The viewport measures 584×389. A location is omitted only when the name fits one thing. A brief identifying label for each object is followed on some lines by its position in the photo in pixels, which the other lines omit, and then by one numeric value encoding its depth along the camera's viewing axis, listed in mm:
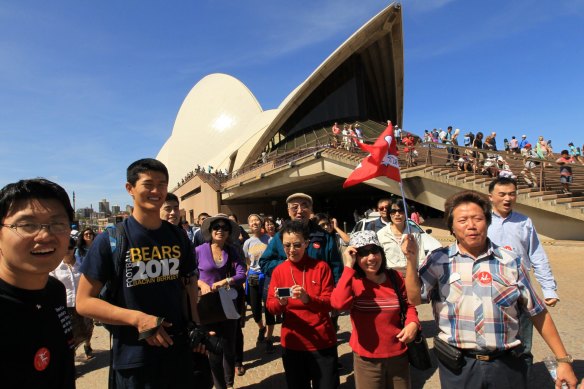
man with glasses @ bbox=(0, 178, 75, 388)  1163
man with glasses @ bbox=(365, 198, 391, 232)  4480
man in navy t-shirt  1798
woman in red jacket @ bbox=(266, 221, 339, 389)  2580
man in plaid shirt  1830
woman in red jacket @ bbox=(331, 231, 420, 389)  2342
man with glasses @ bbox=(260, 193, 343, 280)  3275
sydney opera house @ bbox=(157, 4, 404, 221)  23823
